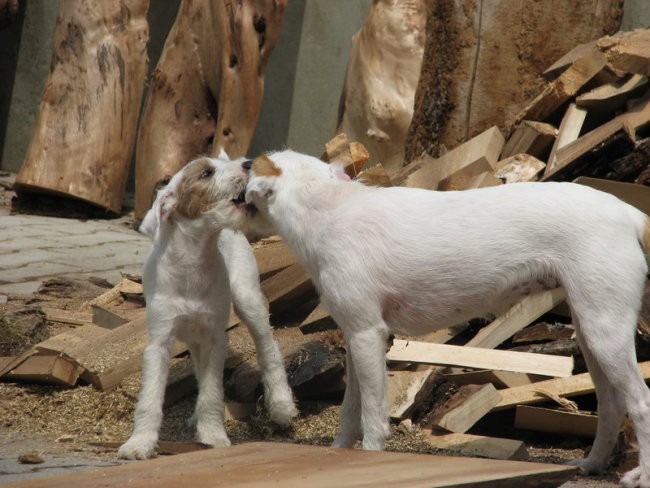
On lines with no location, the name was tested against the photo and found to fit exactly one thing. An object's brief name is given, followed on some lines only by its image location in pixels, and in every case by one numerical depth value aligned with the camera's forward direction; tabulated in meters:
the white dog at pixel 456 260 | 7.93
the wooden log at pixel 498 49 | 13.73
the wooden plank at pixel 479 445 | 9.20
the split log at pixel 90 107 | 21.06
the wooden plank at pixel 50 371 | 11.31
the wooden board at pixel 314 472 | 6.98
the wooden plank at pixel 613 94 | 12.55
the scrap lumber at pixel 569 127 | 12.62
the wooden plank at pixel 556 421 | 9.68
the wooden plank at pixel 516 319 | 10.90
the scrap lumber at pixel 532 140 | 13.03
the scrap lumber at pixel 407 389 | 10.42
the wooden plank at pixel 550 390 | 9.91
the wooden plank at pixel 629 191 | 11.04
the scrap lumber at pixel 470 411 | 10.01
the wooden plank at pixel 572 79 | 12.84
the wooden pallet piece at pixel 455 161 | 12.70
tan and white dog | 9.66
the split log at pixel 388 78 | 18.84
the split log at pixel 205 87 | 20.23
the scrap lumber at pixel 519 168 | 12.34
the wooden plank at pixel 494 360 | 10.22
